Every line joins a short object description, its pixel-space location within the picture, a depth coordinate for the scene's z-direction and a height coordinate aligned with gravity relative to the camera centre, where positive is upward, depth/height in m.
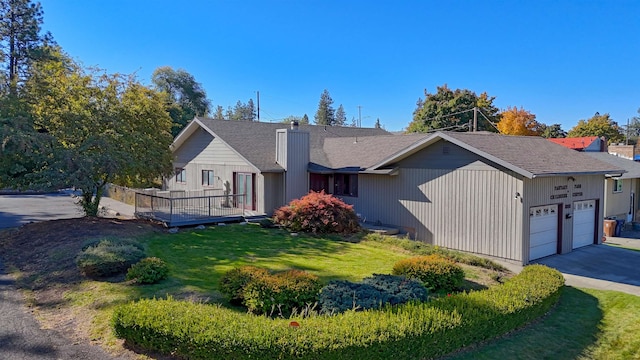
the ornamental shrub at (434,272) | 9.95 -2.31
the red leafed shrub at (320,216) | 17.17 -1.75
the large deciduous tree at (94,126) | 15.45 +1.77
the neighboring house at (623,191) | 24.14 -0.95
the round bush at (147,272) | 9.59 -2.27
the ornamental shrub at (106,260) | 10.02 -2.11
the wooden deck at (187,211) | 17.97 -1.74
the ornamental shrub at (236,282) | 8.35 -2.18
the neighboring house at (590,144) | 31.36 +2.30
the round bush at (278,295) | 7.98 -2.29
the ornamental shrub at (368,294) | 7.64 -2.27
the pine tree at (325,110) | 98.52 +14.54
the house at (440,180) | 14.43 -0.27
